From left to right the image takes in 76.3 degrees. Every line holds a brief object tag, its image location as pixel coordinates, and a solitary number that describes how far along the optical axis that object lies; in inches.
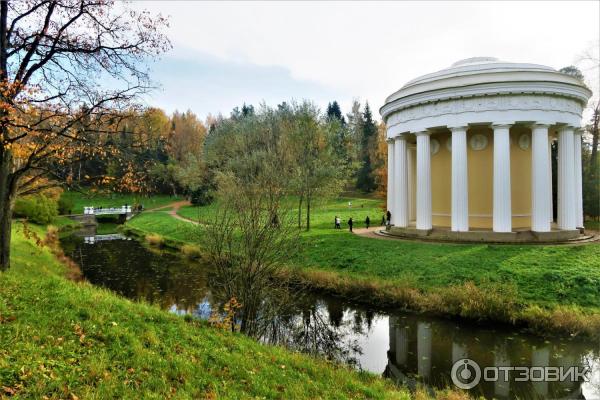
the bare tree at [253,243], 360.5
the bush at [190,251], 885.5
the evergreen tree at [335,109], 3132.4
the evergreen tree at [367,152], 2103.8
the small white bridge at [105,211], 1691.7
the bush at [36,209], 1173.1
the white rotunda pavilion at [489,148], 659.4
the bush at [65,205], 1635.3
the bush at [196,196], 1739.9
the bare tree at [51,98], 326.0
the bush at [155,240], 1085.1
